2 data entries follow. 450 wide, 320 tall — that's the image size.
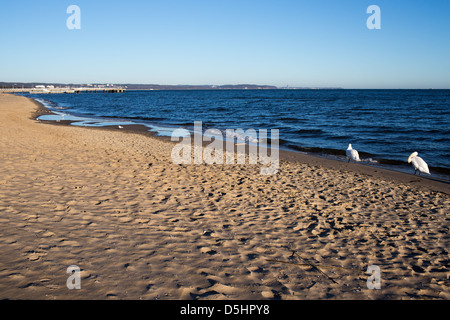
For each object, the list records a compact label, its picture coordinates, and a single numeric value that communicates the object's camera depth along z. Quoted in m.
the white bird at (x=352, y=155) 12.29
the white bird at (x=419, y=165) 10.00
